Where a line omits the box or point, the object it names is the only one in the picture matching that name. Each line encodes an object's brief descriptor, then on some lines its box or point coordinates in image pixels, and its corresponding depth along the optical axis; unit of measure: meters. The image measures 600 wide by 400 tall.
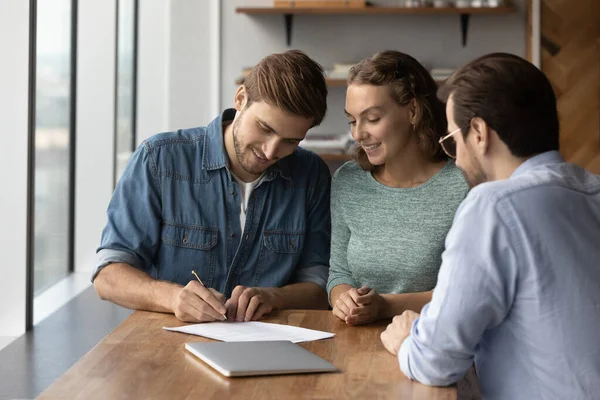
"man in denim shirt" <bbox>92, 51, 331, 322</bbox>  2.26
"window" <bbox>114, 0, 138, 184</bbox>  5.80
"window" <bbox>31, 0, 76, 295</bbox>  4.56
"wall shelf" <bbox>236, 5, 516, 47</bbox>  5.35
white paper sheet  1.88
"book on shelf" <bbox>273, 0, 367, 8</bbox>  5.41
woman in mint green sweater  2.35
